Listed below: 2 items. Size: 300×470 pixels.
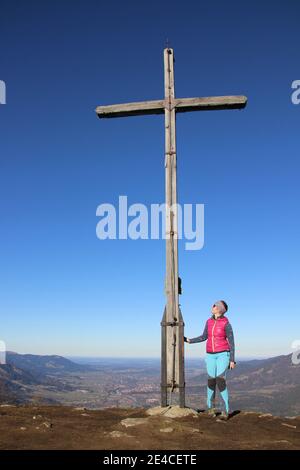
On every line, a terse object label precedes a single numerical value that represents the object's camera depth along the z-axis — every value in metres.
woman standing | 10.63
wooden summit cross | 10.78
